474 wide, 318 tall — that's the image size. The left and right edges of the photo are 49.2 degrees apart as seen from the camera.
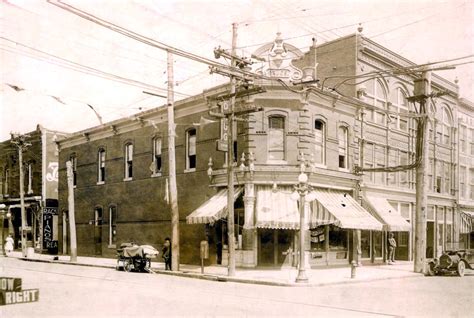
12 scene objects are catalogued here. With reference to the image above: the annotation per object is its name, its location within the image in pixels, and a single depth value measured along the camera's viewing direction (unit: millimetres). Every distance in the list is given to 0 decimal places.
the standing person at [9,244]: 34906
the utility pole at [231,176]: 19750
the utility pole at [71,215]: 28486
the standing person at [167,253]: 22688
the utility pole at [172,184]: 21844
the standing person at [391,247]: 27172
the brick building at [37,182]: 38750
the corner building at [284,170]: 22688
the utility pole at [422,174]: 22062
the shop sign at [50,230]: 37688
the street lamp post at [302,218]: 17805
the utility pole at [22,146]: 33512
